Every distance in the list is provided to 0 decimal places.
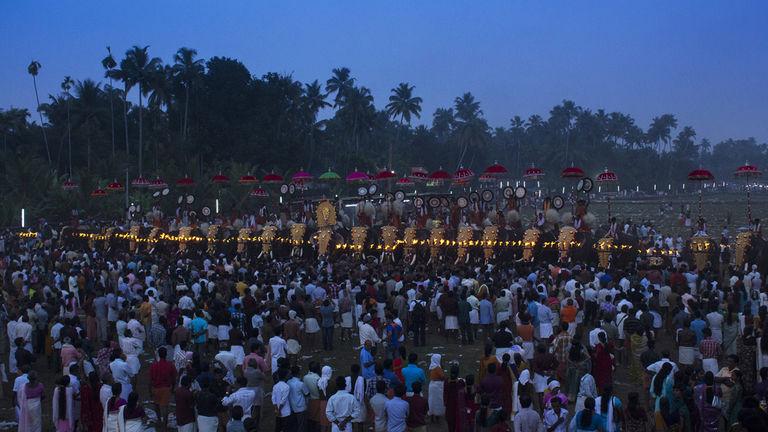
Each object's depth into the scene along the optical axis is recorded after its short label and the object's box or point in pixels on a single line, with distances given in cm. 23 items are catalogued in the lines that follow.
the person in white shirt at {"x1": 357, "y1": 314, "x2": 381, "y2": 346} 1430
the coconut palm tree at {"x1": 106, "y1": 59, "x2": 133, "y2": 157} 6406
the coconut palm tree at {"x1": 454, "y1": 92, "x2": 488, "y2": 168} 10019
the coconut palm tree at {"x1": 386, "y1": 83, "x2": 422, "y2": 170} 9175
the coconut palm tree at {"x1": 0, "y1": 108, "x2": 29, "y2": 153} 6203
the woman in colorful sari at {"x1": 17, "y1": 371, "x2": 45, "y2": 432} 1162
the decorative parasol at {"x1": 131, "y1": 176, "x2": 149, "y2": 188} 4066
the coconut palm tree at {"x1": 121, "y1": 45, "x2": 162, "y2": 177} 6419
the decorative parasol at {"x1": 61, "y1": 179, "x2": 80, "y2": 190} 4910
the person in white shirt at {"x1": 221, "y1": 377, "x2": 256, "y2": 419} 1088
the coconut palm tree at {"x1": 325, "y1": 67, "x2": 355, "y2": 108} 8444
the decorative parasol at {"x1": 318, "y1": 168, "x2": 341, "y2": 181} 3726
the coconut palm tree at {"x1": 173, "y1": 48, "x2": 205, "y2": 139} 6869
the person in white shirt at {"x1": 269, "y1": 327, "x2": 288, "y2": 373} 1345
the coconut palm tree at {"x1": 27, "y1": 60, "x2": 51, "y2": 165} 6675
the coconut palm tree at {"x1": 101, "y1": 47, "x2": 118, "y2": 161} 6446
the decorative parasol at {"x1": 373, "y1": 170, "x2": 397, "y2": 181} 3444
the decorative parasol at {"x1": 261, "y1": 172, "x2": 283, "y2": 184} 3681
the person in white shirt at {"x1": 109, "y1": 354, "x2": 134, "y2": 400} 1228
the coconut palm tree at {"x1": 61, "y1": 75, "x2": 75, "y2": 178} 6309
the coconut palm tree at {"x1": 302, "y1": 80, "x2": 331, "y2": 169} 7650
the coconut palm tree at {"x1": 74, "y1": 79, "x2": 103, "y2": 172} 6619
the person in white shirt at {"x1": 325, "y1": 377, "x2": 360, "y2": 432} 1038
